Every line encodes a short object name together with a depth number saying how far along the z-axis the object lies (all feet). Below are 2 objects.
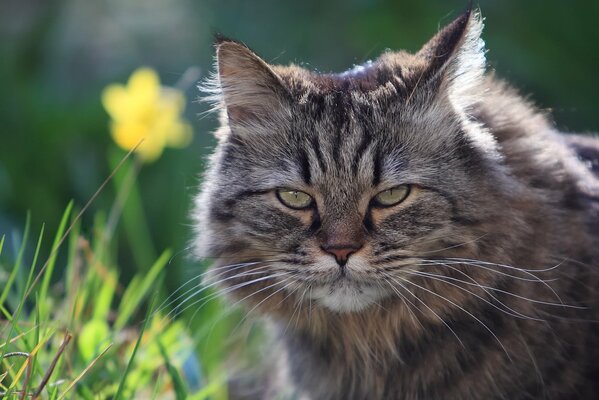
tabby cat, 13.35
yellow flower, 18.58
